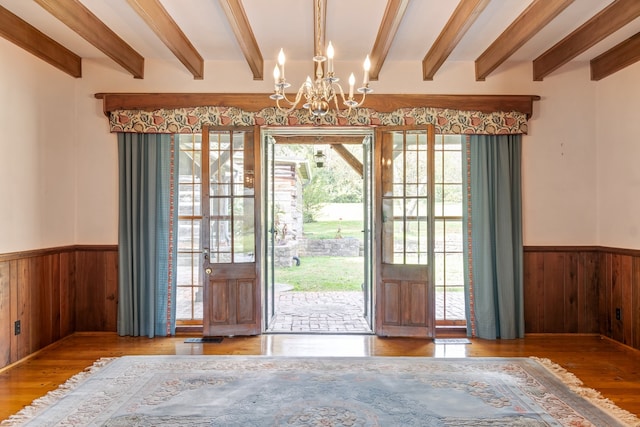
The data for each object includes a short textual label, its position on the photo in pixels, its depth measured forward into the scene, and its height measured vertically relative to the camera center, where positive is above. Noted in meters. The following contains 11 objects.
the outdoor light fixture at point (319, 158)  7.93 +1.11
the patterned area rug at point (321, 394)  2.79 -1.30
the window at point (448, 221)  4.91 -0.05
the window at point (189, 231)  4.86 -0.15
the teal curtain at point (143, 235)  4.56 -0.17
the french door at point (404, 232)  4.55 -0.17
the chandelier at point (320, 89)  2.63 +0.84
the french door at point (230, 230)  4.56 -0.13
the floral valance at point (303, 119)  4.55 +1.05
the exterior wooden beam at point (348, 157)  8.30 +1.20
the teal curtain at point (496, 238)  4.55 -0.24
